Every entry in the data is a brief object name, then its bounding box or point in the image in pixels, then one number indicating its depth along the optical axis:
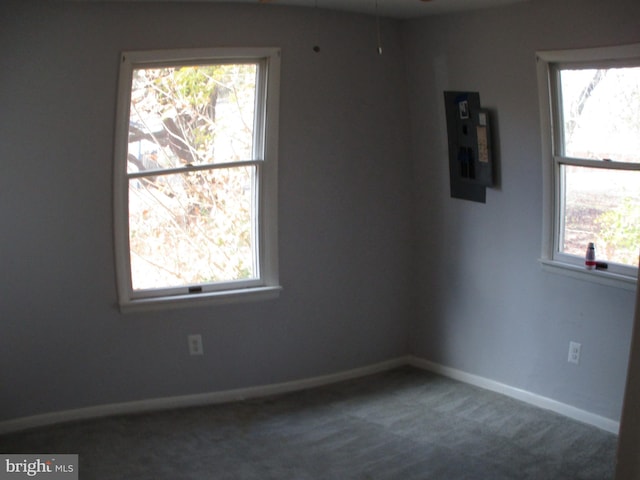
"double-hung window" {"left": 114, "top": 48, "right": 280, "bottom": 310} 4.32
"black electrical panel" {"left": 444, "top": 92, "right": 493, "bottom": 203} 4.54
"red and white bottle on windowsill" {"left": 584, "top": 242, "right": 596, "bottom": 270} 4.10
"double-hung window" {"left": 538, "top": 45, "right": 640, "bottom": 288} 3.86
